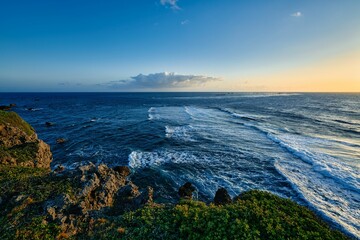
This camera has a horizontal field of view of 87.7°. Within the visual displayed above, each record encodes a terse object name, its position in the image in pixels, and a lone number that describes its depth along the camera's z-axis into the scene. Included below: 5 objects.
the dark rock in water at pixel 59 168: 21.42
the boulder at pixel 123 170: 20.48
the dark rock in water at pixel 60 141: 32.73
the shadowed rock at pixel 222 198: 14.38
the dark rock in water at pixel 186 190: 16.91
